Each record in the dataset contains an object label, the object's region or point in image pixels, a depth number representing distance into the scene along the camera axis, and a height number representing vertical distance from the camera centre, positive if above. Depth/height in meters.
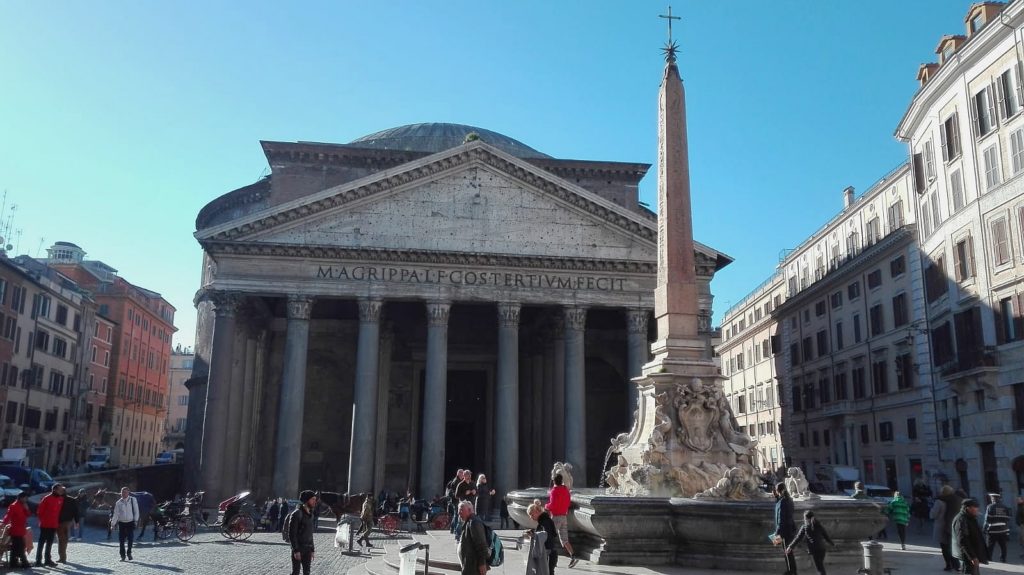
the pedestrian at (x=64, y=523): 12.87 -1.14
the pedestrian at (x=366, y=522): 15.21 -1.27
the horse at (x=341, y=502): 21.33 -1.36
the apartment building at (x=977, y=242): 20.34 +5.75
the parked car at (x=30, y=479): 26.04 -0.94
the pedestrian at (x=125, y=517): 13.60 -1.09
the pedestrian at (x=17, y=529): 11.95 -1.15
